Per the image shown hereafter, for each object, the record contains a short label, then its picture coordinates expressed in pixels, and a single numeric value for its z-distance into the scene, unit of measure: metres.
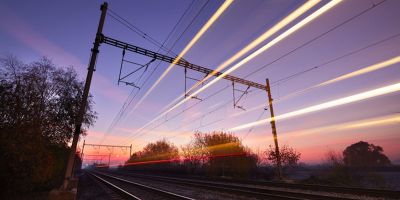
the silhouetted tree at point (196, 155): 42.84
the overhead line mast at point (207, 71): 16.38
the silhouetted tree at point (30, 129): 13.33
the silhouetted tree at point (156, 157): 58.69
